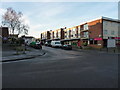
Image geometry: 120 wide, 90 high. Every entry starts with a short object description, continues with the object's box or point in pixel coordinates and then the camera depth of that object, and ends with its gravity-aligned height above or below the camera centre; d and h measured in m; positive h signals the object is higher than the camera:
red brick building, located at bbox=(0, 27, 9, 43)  47.61 +4.45
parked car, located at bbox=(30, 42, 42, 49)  28.28 -1.06
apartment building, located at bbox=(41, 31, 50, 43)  79.00 +5.29
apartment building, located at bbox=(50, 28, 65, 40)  63.84 +5.27
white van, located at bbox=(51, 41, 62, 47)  32.64 -0.62
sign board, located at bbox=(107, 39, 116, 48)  25.07 -0.31
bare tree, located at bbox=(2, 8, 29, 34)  27.12 +6.13
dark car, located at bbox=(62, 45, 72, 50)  28.31 -1.40
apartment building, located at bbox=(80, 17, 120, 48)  33.69 +3.79
